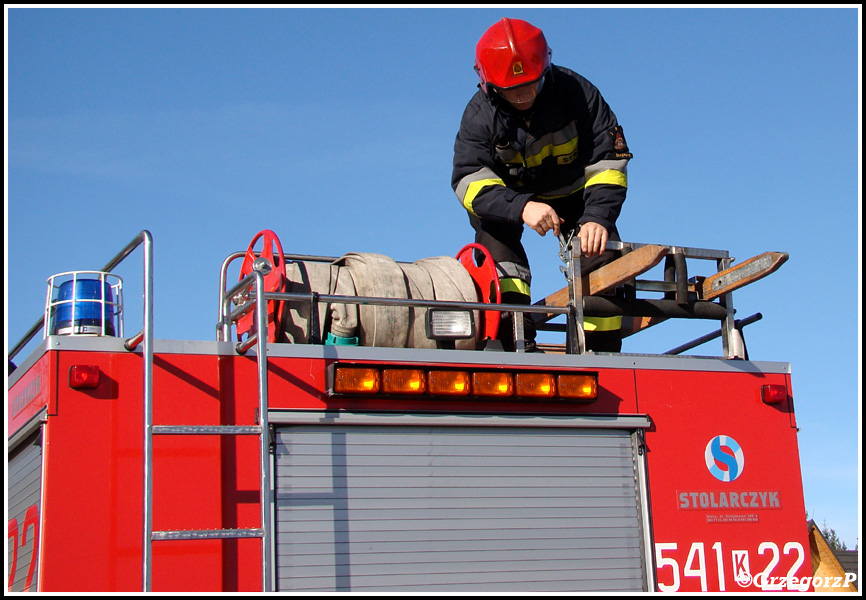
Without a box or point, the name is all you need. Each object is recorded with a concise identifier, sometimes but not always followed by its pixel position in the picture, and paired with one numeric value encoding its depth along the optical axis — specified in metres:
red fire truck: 4.75
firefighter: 6.24
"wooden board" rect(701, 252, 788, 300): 5.49
